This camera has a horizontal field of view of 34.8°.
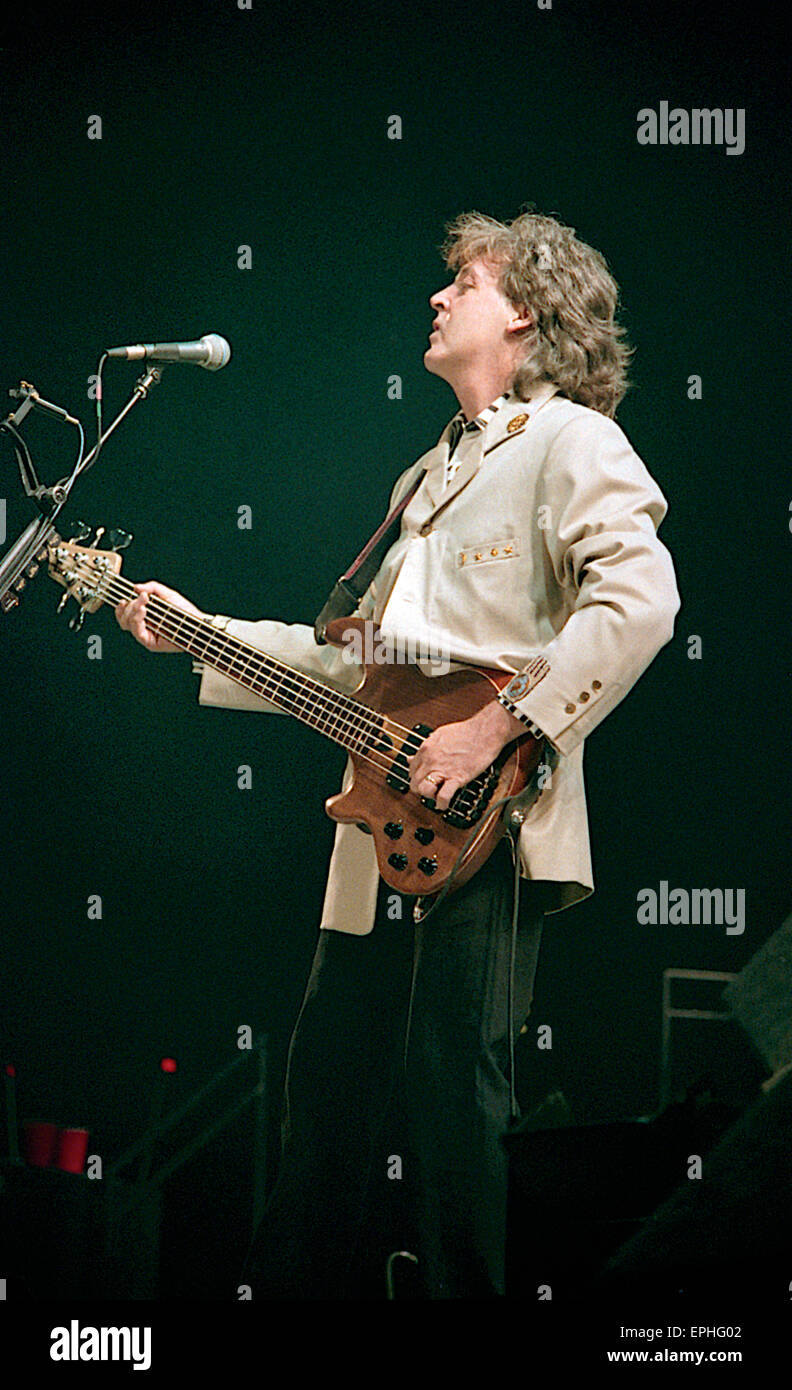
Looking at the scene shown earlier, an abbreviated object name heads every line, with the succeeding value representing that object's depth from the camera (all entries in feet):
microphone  8.50
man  7.41
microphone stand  8.30
